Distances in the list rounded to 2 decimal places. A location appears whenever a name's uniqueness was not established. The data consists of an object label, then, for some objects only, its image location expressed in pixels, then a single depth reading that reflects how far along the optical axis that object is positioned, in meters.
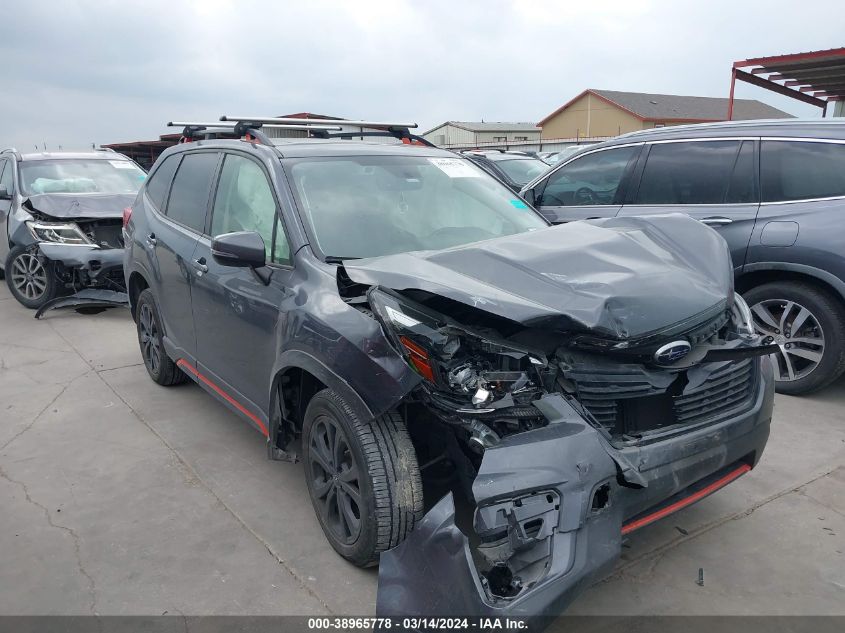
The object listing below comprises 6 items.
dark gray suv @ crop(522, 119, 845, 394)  4.25
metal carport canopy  11.46
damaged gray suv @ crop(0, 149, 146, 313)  7.18
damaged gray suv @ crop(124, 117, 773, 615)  2.01
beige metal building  36.88
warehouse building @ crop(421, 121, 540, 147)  39.92
